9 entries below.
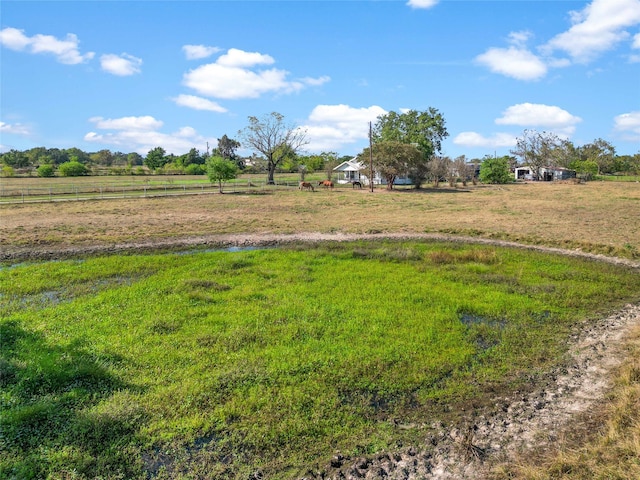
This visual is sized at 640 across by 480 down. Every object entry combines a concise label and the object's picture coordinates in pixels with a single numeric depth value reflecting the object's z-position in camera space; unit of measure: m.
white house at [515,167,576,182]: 85.12
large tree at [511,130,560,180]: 96.31
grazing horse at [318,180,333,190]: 53.64
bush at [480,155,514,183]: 69.31
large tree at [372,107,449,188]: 72.69
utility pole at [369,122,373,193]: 48.76
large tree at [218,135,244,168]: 112.25
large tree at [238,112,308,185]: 62.94
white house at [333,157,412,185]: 62.50
